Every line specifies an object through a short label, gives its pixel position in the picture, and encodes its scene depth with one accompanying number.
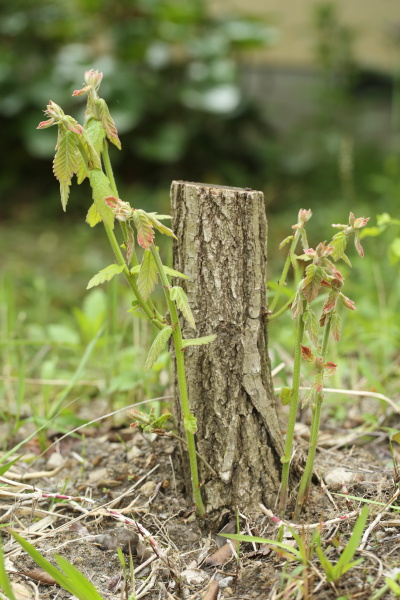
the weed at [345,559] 0.99
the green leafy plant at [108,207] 1.01
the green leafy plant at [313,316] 1.02
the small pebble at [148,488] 1.12
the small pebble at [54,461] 1.20
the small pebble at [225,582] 1.04
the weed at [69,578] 0.99
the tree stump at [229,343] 1.07
